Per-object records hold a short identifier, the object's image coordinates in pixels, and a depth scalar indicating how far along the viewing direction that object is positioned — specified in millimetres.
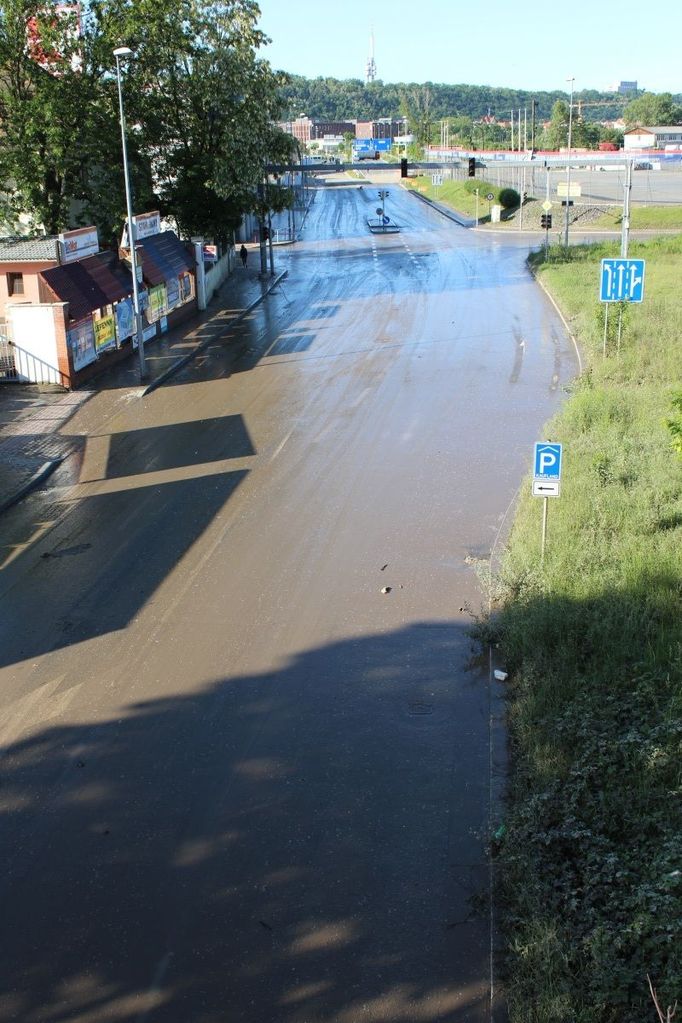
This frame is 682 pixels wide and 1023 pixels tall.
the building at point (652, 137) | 135438
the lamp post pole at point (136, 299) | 26078
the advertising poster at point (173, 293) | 34456
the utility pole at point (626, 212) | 26703
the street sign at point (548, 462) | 12955
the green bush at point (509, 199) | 75438
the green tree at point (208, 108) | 36281
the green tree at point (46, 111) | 30578
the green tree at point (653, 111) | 170425
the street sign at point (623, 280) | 24828
